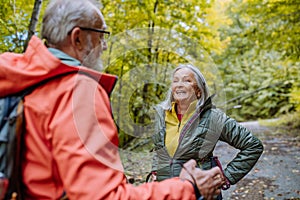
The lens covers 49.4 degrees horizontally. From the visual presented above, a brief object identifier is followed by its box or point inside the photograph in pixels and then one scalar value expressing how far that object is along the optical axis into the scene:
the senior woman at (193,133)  2.37
